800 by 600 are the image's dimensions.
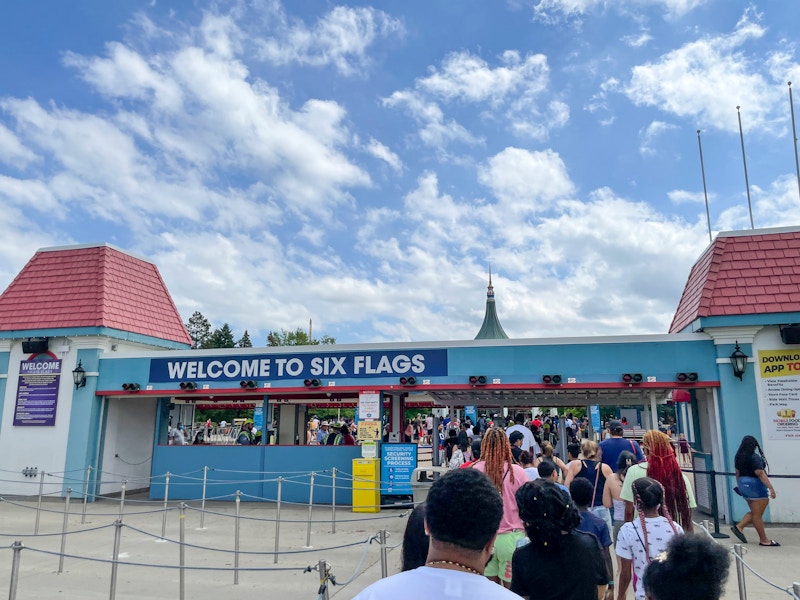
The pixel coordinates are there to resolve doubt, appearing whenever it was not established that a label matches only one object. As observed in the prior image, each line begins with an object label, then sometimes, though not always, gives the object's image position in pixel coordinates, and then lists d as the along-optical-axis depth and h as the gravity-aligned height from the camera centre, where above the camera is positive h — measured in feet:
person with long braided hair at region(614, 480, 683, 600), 14.11 -2.59
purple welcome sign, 50.98 +2.28
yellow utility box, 43.16 -4.43
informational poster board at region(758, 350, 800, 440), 37.35 +1.69
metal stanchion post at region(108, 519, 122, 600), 20.85 -4.87
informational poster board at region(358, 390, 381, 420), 45.62 +1.15
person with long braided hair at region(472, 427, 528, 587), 15.42 -1.71
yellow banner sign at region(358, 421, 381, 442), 45.19 -0.79
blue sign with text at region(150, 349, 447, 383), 45.60 +4.24
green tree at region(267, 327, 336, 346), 236.43 +32.20
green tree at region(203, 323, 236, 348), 225.76 +30.59
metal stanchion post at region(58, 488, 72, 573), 26.96 -6.37
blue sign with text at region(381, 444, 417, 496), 43.21 -3.33
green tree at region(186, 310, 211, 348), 238.89 +36.90
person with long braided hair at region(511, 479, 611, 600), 10.49 -2.38
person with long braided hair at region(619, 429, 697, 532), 19.02 -1.73
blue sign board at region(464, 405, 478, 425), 73.31 +0.90
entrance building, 38.40 +3.54
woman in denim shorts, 29.94 -3.01
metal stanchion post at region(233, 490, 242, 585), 25.40 -5.98
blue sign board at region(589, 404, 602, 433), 83.39 +0.19
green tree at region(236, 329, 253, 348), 242.25 +31.89
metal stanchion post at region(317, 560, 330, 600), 14.80 -3.93
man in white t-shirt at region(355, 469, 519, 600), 6.18 -1.45
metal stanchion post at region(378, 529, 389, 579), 18.54 -3.93
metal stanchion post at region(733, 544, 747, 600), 17.52 -4.53
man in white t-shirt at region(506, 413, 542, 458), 39.01 -1.32
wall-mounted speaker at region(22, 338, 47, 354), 51.67 +6.31
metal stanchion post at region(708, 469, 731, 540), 32.42 -4.86
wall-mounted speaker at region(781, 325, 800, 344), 37.37 +5.29
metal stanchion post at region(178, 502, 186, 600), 22.12 -6.08
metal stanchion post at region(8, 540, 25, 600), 19.03 -4.85
